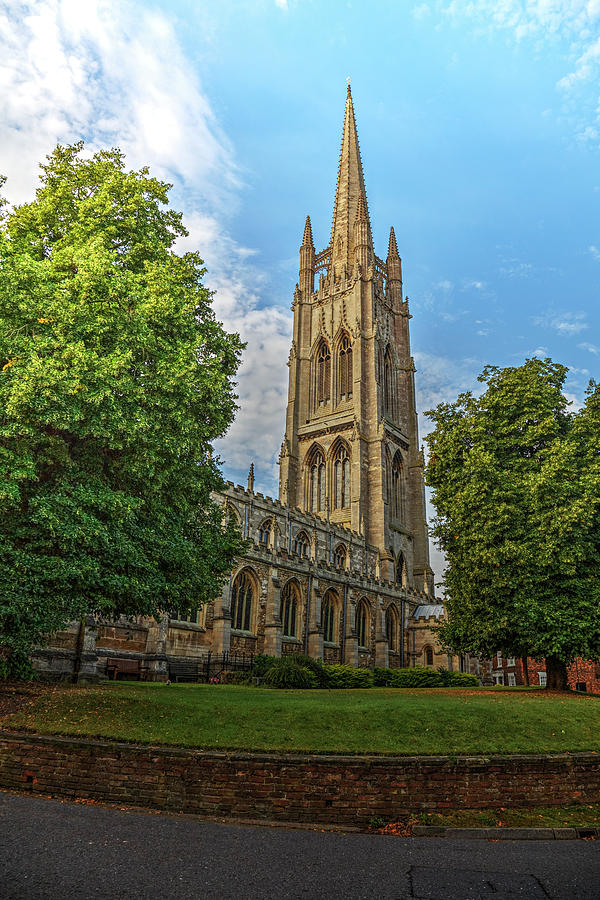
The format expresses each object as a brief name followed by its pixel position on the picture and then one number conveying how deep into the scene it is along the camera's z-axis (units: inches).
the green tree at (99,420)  475.8
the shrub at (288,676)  881.5
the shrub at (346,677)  1020.5
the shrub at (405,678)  1179.3
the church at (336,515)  1114.7
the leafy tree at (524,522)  764.0
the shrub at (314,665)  991.0
